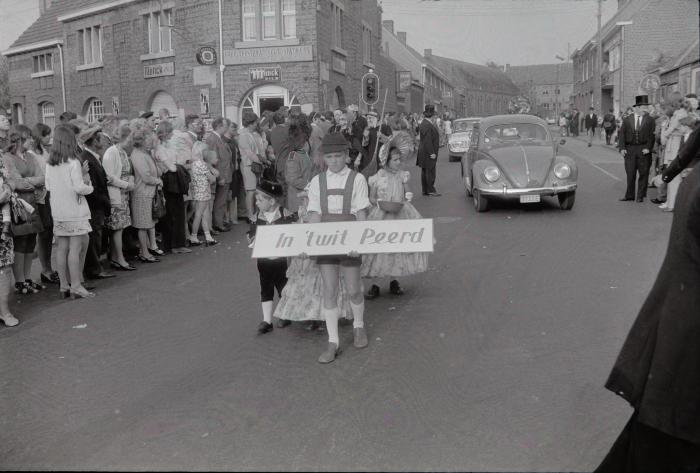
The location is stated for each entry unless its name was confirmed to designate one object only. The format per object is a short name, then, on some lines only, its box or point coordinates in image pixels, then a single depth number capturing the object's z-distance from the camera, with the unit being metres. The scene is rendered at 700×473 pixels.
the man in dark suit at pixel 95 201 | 9.05
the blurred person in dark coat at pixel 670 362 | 2.83
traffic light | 24.98
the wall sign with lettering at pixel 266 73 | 26.09
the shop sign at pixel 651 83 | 27.17
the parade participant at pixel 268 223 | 6.57
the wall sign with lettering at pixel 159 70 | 28.30
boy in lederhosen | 5.72
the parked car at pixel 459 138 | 29.70
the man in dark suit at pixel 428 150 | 16.42
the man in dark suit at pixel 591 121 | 39.84
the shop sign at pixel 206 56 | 26.17
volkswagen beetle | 13.41
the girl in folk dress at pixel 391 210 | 7.50
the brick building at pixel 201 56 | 26.09
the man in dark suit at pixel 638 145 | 14.62
